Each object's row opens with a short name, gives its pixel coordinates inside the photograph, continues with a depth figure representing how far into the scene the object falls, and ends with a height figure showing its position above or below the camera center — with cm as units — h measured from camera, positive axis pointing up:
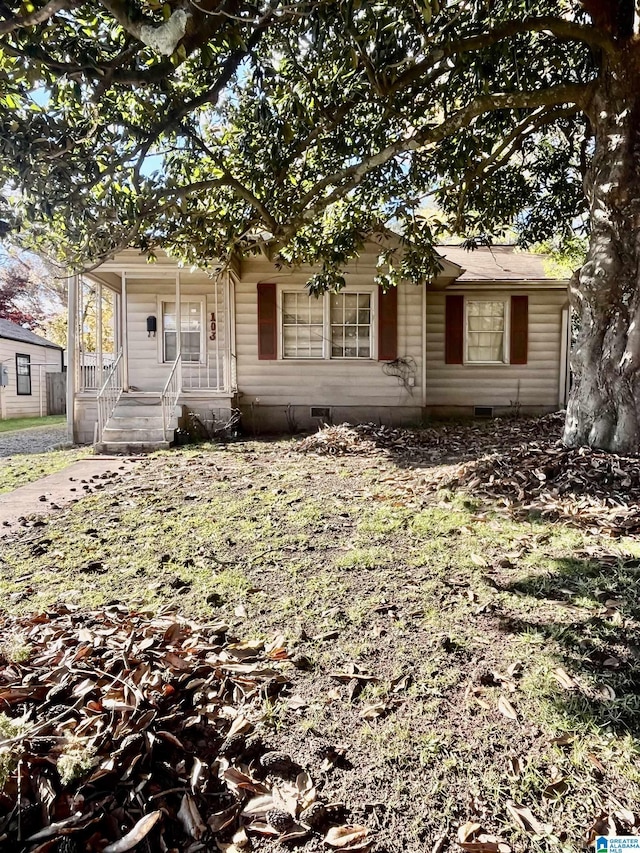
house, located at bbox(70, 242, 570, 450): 998 +83
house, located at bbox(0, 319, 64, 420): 1822 +52
